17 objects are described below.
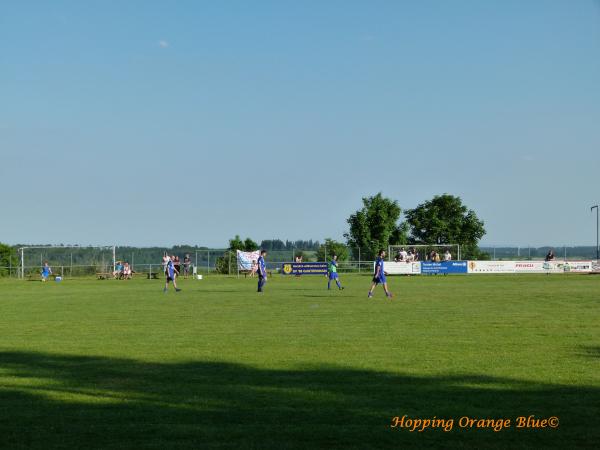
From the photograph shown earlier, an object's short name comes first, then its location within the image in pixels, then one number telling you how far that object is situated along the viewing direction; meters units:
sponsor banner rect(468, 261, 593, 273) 62.97
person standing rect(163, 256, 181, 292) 38.42
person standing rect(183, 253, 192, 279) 64.56
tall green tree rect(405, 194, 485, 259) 87.00
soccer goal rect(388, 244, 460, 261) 69.12
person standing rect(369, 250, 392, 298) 30.75
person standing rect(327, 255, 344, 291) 39.06
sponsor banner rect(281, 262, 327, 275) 65.88
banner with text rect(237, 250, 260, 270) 65.38
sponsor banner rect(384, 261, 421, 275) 62.75
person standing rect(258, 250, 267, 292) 36.31
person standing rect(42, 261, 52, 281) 60.80
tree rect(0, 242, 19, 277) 85.19
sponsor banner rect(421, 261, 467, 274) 63.00
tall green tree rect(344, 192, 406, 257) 84.56
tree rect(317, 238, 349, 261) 75.25
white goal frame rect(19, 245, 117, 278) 63.57
